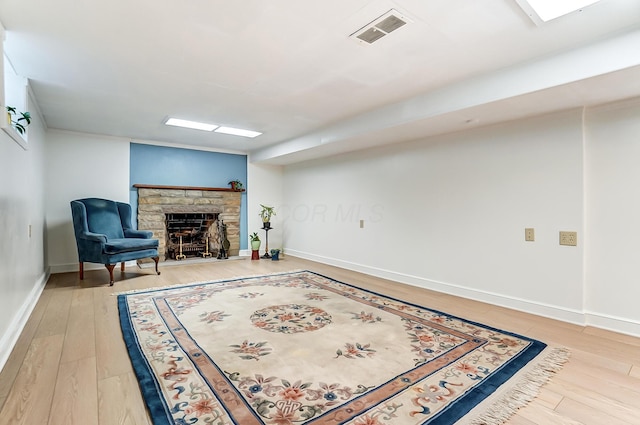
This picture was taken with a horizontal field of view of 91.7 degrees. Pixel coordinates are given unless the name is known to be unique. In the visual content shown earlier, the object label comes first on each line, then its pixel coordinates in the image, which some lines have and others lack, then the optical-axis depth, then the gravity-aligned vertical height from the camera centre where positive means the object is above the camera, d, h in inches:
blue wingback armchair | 154.8 -11.5
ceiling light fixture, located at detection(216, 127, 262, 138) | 182.4 +50.6
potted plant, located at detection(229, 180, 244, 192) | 245.3 +24.1
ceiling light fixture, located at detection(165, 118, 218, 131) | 165.5 +50.6
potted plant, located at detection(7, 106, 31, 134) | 100.7 +32.8
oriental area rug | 59.7 -36.9
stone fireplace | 213.2 +1.7
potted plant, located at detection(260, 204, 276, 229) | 249.8 +0.2
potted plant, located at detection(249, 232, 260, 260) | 237.6 -25.3
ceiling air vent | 74.7 +48.1
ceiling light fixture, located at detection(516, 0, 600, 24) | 68.9 +47.5
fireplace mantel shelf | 208.9 +19.8
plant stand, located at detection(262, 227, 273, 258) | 245.2 -22.3
